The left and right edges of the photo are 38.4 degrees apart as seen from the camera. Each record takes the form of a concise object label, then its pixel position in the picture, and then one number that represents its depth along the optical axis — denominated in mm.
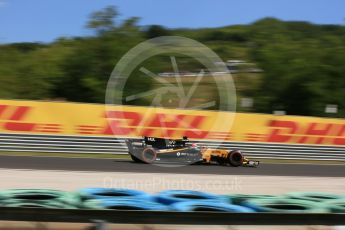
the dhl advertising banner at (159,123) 16609
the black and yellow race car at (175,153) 13906
